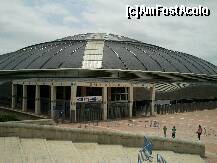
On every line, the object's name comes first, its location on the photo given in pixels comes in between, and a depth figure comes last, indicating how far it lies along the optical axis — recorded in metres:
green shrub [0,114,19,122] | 27.99
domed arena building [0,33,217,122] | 39.69
